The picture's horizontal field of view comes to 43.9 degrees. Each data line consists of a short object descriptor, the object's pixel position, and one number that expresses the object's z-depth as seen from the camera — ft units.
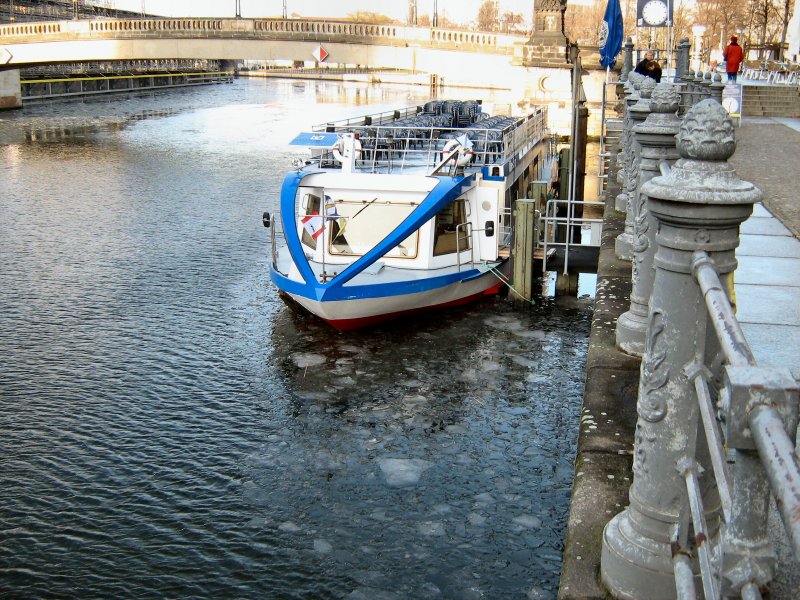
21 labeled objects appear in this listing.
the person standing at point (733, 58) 96.22
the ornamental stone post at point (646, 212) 24.56
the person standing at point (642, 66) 84.19
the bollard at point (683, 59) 76.23
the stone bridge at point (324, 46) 144.87
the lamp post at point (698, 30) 137.39
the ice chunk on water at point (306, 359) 50.77
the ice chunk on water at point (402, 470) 36.63
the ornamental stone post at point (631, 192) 33.88
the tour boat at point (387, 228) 54.49
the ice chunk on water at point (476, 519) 32.96
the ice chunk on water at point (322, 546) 31.37
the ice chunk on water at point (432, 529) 32.32
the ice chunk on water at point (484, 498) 34.68
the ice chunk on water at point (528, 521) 33.09
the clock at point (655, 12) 94.53
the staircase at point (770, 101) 101.94
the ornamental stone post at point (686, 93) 52.95
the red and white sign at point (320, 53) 176.24
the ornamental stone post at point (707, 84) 57.21
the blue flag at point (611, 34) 99.71
